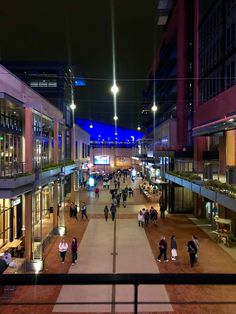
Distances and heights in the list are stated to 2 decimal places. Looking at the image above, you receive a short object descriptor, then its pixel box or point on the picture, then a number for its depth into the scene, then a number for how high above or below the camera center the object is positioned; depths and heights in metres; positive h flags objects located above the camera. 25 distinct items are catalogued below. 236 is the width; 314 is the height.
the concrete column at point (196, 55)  24.66 +10.54
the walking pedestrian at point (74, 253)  11.90 -4.73
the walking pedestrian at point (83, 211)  20.82 -4.66
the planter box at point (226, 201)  9.67 -1.88
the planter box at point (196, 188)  13.75 -1.84
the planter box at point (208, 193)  11.69 -1.87
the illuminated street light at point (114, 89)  11.85 +3.32
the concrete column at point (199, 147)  24.86 +0.99
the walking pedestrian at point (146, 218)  18.65 -4.69
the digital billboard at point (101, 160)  69.86 -0.86
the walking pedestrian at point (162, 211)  21.10 -4.70
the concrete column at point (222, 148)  19.73 +0.70
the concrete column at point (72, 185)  27.80 -3.44
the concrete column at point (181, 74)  29.75 +10.20
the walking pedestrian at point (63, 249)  12.12 -4.60
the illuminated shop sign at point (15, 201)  12.77 -2.34
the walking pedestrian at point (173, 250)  12.33 -4.74
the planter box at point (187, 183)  15.63 -1.81
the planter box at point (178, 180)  17.82 -1.81
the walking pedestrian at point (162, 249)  12.08 -4.57
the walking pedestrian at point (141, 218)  18.52 -4.67
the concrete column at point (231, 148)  18.71 +0.66
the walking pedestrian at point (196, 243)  12.03 -4.43
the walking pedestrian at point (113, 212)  20.52 -4.63
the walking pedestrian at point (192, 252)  11.50 -4.51
